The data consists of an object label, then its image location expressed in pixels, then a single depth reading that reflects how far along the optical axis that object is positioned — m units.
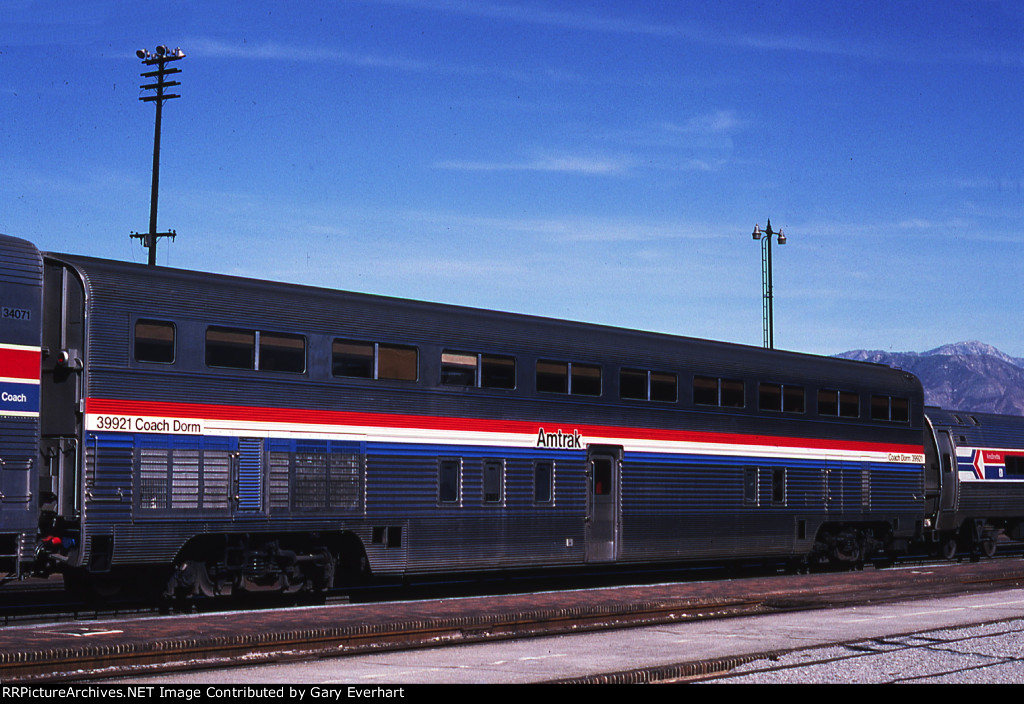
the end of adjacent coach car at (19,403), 16.61
